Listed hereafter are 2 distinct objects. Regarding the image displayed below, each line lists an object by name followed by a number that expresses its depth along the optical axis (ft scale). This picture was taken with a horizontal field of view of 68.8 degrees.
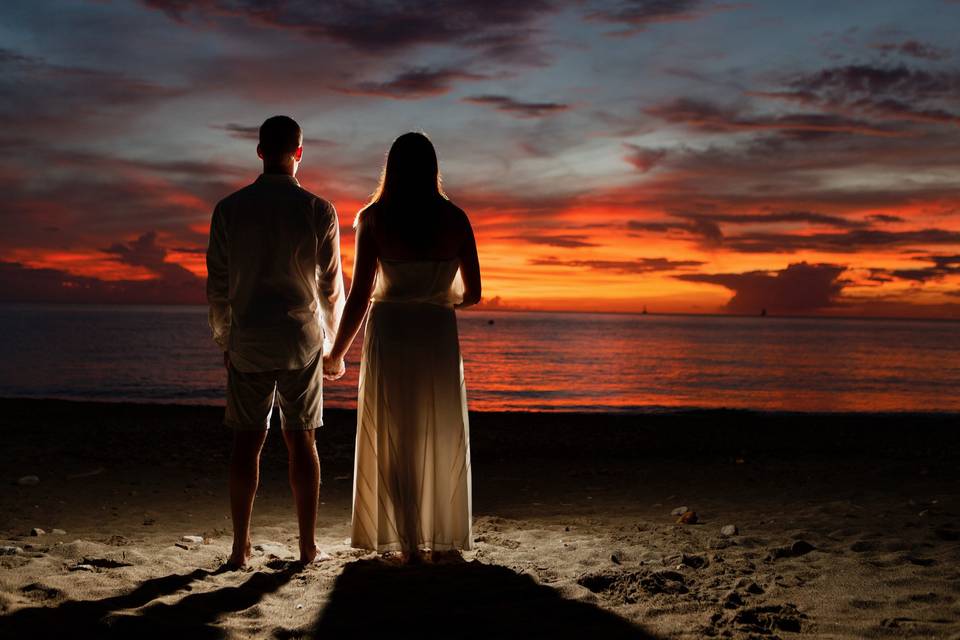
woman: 11.85
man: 11.60
